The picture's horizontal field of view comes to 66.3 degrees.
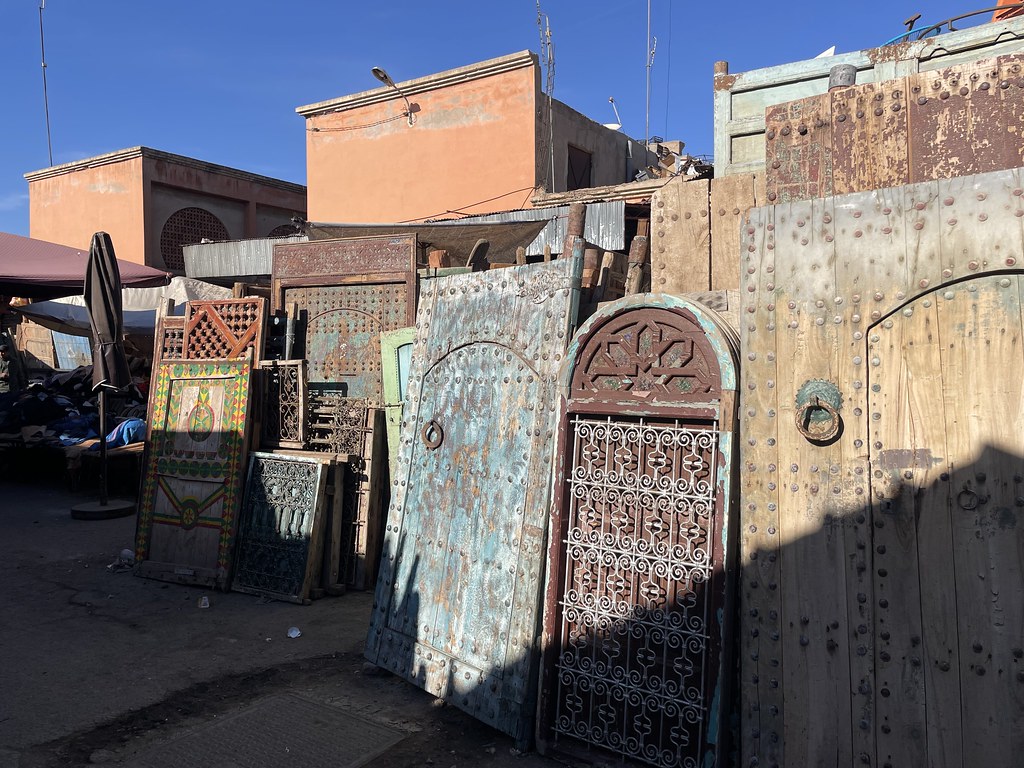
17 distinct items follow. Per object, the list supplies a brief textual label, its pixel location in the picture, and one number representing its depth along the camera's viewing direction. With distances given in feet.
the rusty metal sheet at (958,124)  9.41
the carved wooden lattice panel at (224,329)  21.35
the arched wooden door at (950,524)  8.16
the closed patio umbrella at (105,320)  26.04
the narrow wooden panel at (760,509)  9.62
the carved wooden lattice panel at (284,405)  20.48
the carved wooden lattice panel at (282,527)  18.83
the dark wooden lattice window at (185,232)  57.21
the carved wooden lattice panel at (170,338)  22.27
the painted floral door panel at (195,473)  20.04
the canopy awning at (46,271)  30.42
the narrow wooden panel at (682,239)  12.90
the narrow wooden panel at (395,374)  19.67
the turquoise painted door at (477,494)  12.10
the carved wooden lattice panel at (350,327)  22.98
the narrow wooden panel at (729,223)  12.64
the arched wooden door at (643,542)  10.23
